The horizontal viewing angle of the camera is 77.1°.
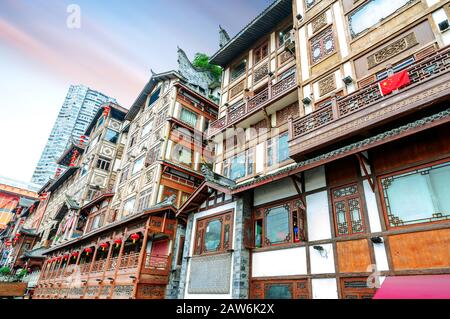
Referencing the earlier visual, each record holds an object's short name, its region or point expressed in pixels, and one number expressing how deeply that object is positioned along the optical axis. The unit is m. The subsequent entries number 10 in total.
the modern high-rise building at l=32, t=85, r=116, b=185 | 112.75
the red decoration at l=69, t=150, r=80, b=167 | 43.97
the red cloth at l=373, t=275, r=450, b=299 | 6.38
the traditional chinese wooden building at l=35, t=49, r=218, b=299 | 17.27
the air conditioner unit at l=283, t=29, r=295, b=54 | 15.68
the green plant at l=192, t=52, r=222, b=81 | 34.62
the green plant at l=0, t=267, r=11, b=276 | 29.40
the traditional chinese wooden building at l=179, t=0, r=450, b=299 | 7.98
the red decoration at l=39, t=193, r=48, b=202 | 45.90
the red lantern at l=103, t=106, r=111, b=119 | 37.37
